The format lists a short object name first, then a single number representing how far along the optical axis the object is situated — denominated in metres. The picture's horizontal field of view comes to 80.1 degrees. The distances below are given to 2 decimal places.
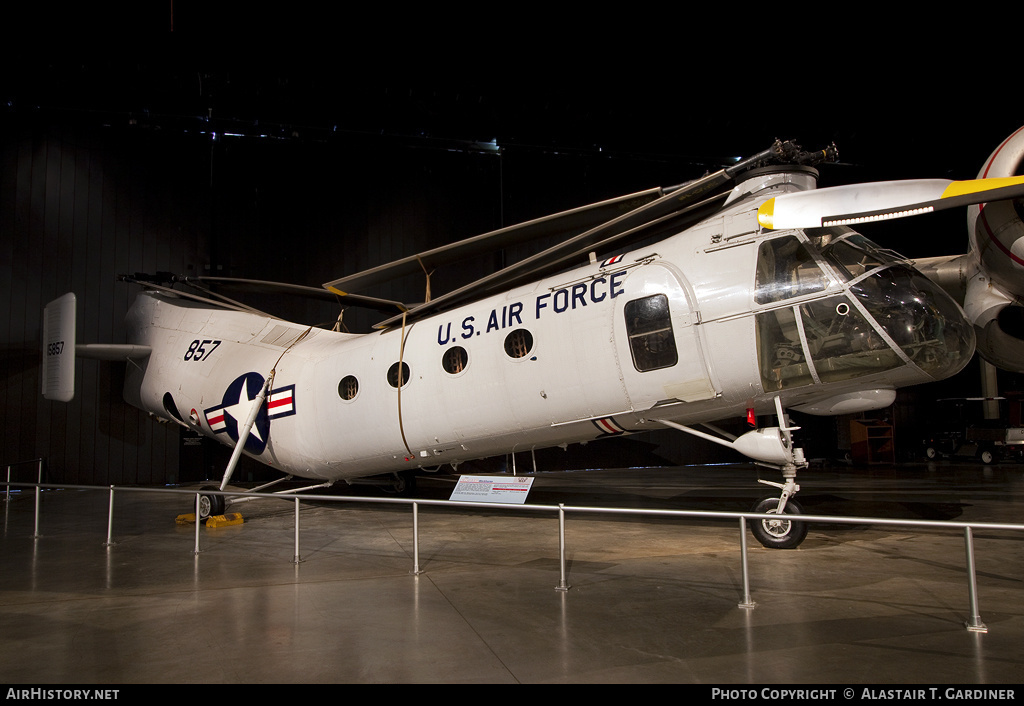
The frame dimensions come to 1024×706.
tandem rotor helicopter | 6.58
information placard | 6.32
